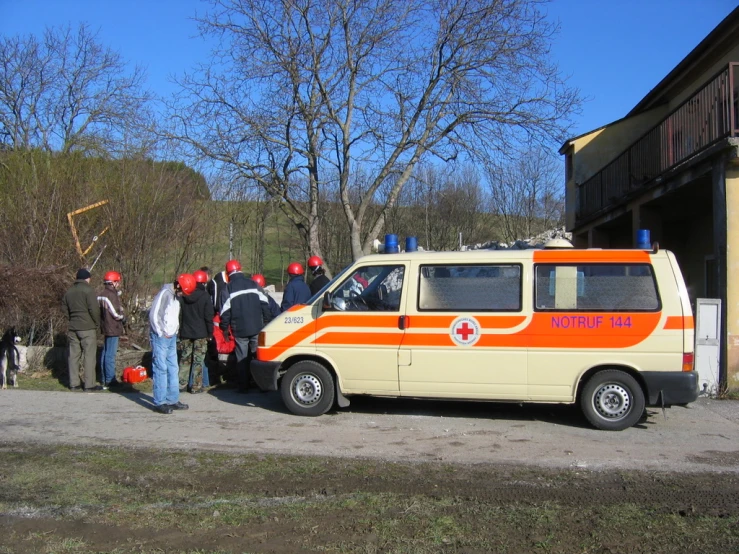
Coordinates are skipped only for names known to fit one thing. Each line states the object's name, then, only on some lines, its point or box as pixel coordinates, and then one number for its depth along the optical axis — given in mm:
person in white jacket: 8312
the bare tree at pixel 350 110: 14602
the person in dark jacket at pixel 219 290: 10547
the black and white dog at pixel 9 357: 10336
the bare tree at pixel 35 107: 24719
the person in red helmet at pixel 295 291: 10186
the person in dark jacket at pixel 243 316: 9836
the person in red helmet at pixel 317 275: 10695
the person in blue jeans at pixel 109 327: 10359
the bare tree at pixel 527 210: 34250
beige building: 9562
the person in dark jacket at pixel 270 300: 10359
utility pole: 18391
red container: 10656
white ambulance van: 7438
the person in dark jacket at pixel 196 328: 9445
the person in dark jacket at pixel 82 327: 10016
